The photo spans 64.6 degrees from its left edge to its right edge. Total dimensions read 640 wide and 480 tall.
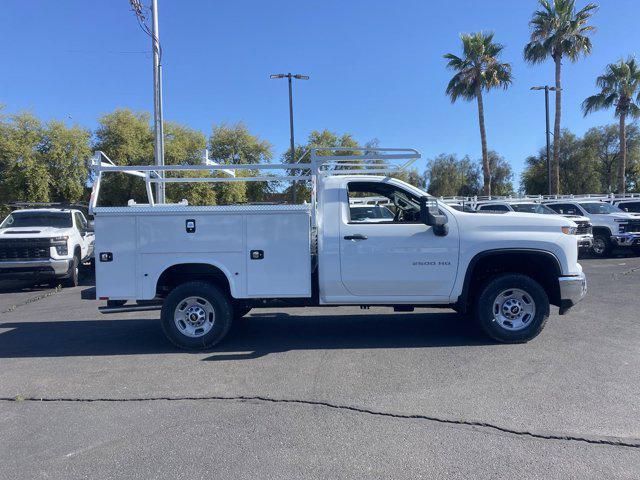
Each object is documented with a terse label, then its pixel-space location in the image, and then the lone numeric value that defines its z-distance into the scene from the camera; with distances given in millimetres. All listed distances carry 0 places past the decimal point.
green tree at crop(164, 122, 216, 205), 24188
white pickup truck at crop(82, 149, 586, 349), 6184
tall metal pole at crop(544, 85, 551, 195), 29202
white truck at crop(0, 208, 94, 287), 11820
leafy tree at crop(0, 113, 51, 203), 21328
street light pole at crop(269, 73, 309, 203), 26359
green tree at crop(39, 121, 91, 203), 22266
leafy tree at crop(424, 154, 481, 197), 53344
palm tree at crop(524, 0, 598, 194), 27672
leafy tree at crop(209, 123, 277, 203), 31547
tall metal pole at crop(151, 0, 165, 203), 15742
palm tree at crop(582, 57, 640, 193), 29859
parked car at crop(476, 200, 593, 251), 16031
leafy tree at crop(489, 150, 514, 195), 54625
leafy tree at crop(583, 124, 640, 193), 41875
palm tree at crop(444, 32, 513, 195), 29094
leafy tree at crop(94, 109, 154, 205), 24844
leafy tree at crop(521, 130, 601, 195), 42750
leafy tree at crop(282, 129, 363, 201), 33600
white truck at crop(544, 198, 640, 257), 16719
